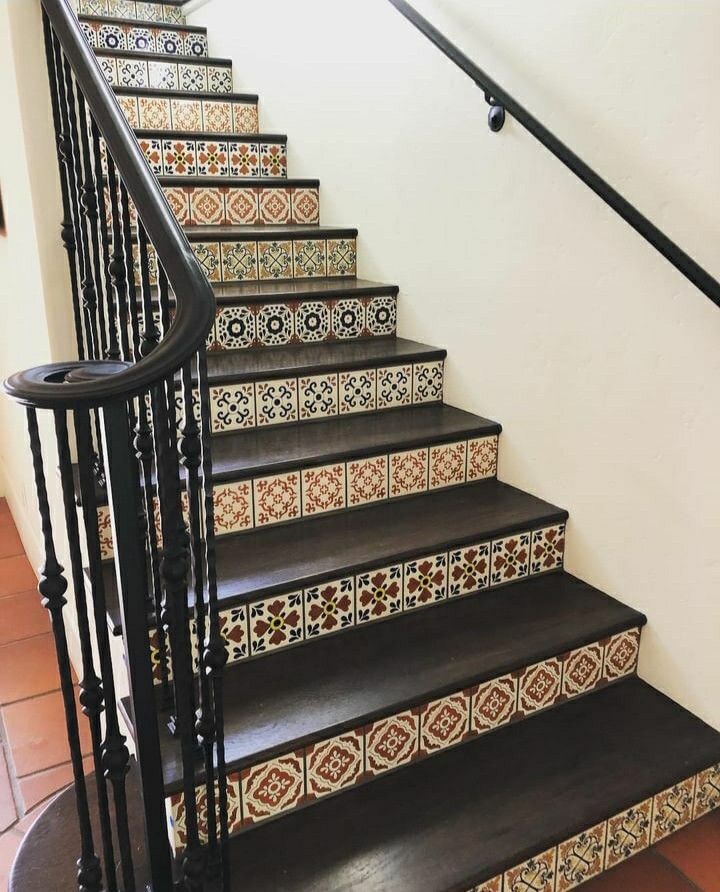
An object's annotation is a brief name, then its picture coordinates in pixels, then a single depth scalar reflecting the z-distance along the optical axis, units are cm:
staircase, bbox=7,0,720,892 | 162
